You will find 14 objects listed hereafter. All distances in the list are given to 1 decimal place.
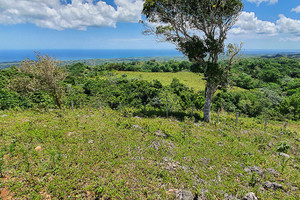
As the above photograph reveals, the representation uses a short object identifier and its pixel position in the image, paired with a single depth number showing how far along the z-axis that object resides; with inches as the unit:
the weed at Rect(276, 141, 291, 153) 396.5
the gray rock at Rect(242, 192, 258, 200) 211.3
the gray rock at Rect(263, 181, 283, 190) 244.8
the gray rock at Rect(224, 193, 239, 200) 217.2
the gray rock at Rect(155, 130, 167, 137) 395.1
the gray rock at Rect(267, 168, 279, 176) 286.3
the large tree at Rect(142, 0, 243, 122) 513.0
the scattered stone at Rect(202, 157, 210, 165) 298.7
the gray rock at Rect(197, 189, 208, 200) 211.9
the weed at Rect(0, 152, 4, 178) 214.0
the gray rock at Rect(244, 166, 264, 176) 282.1
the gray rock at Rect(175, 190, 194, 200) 206.4
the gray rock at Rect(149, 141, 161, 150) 332.9
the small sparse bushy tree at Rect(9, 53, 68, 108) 532.7
